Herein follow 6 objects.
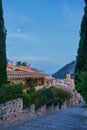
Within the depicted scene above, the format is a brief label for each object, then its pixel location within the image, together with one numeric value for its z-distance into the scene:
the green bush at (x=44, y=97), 11.96
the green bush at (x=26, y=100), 10.07
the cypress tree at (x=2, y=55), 10.36
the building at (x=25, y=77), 17.43
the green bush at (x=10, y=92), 8.37
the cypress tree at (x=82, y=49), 9.56
